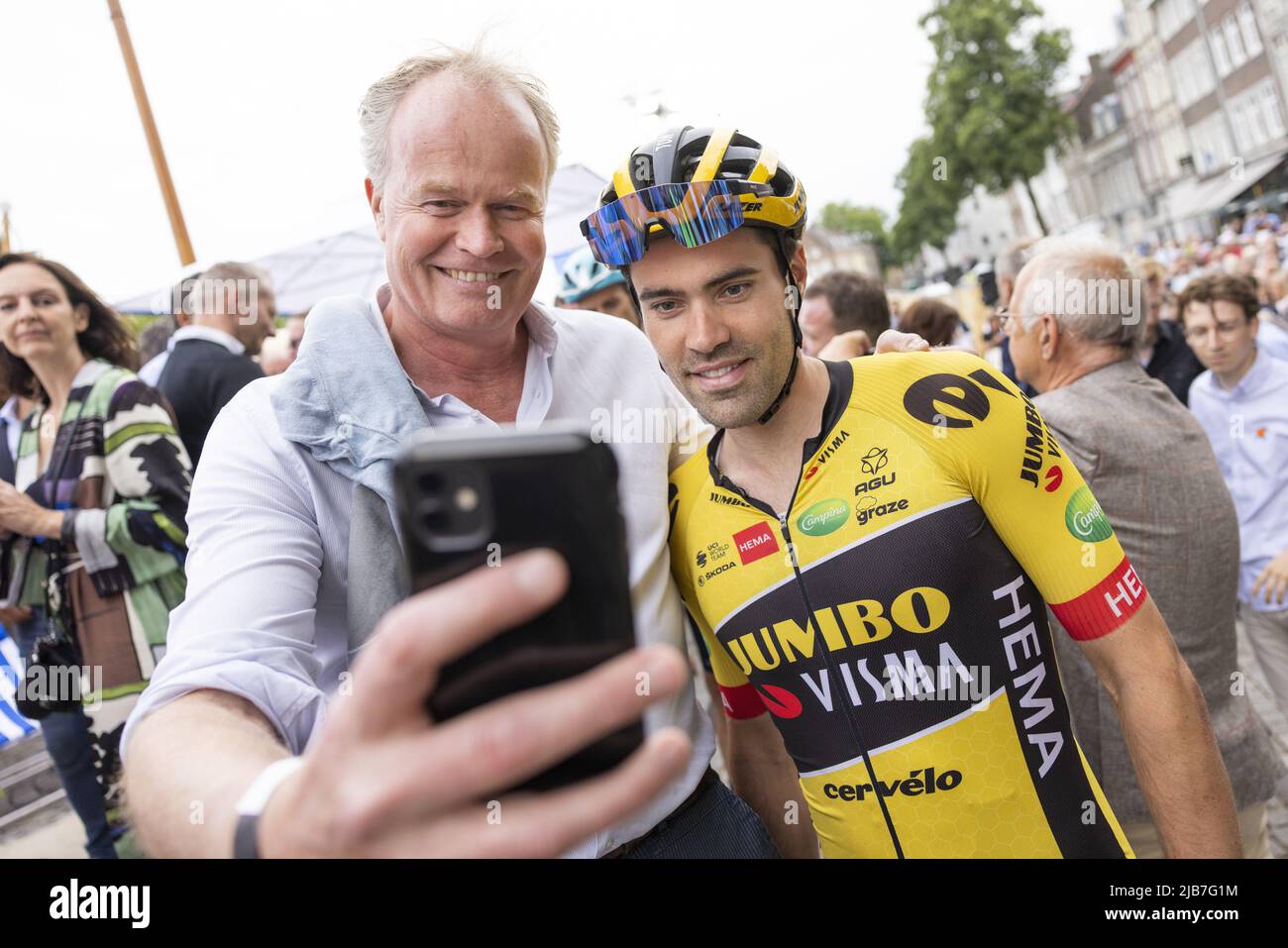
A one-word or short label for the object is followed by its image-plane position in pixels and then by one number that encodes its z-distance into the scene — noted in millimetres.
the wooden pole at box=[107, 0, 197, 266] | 8461
